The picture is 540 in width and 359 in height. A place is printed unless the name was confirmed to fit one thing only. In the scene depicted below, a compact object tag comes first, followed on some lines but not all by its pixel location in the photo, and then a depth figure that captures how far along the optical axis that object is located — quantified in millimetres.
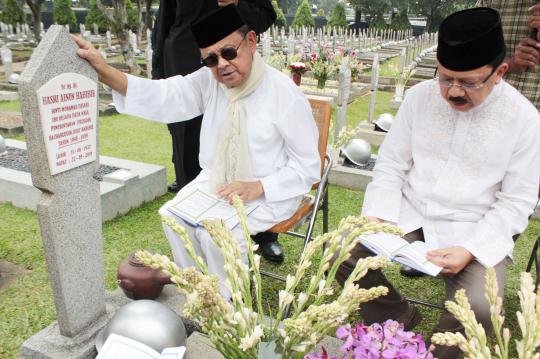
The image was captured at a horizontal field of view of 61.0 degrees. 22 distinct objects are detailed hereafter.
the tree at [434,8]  40594
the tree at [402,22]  39031
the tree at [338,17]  34469
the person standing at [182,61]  3658
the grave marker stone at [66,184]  1935
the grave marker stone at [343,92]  6012
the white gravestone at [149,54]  9483
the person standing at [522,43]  2951
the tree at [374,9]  40594
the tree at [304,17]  31797
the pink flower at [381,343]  1222
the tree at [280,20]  30000
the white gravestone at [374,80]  7172
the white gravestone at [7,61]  11125
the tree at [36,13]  19125
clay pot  2580
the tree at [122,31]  12969
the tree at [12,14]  26844
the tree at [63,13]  27906
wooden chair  2848
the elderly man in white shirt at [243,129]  2615
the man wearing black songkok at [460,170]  2133
